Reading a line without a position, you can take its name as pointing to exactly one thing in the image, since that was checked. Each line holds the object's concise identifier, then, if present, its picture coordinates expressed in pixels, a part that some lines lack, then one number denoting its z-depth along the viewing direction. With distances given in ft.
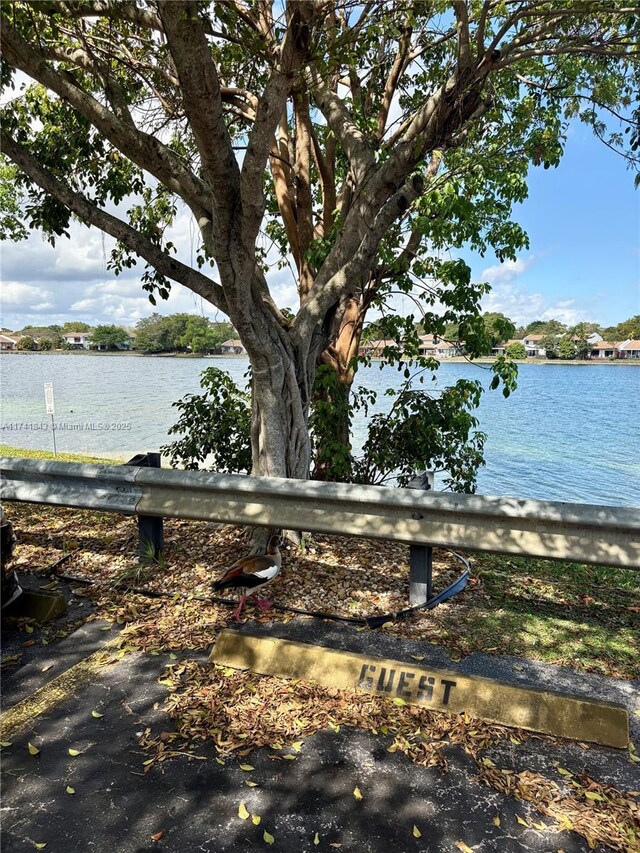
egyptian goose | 12.21
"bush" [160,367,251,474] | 23.30
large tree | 12.70
